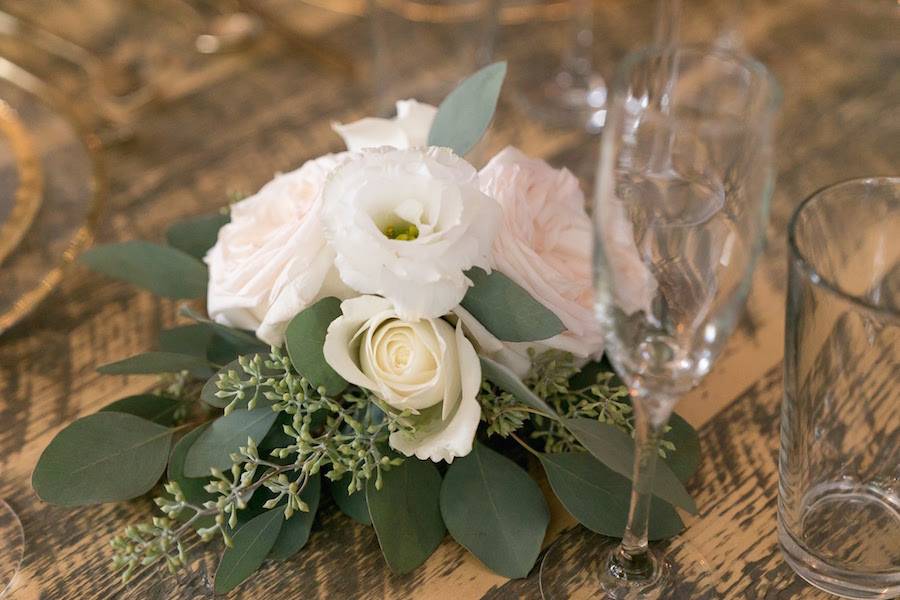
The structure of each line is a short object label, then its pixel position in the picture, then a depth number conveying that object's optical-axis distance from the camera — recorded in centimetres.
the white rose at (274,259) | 73
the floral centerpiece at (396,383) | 71
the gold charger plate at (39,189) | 90
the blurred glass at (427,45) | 106
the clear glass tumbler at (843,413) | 71
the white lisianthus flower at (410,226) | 70
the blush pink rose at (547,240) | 73
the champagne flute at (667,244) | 66
